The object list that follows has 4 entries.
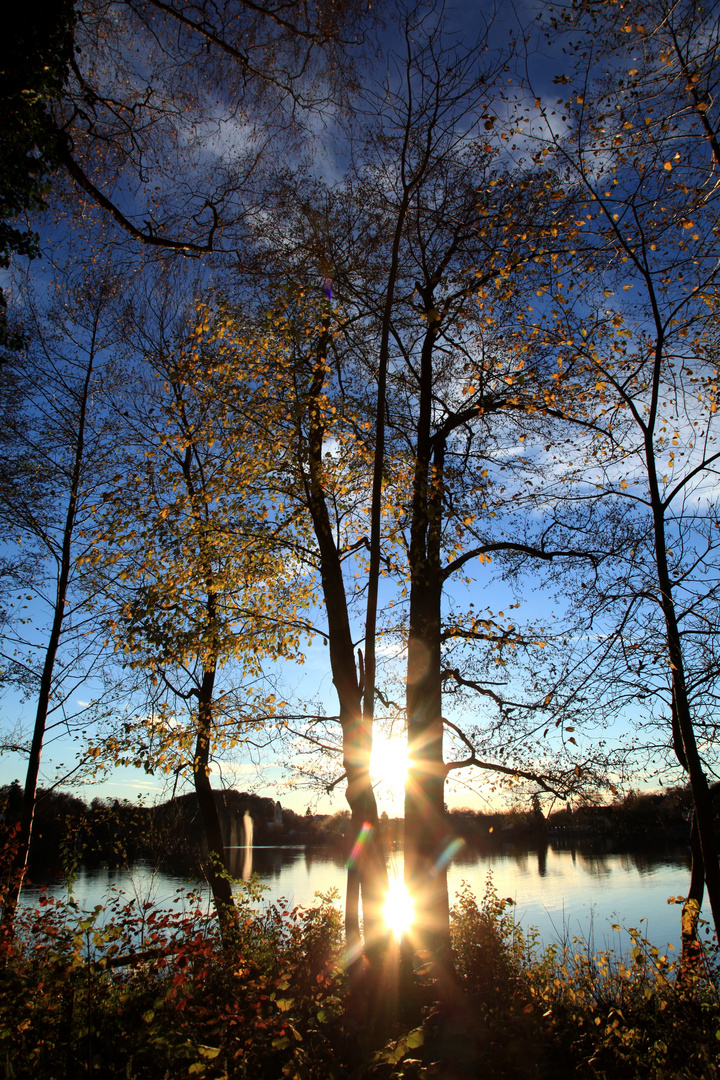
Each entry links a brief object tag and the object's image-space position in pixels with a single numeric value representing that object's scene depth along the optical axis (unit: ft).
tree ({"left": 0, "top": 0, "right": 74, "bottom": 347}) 15.19
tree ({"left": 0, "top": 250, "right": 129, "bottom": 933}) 32.73
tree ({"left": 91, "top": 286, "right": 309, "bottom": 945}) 28.17
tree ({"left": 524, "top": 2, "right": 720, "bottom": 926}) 15.98
